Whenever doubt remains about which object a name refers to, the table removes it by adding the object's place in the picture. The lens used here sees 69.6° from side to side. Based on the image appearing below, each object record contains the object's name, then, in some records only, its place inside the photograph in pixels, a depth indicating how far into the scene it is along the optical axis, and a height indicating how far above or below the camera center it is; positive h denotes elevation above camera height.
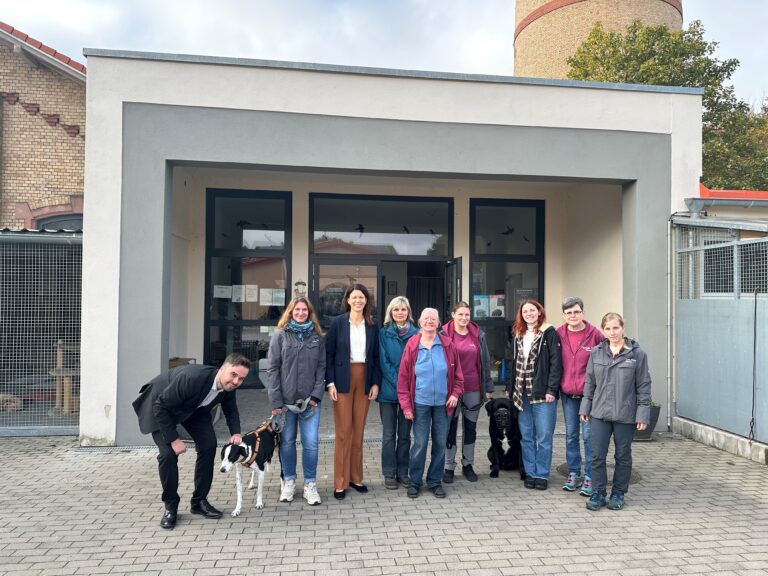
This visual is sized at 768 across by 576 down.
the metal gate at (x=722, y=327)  5.89 -0.33
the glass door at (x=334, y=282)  9.45 +0.23
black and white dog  4.27 -1.25
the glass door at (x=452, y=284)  8.85 +0.19
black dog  5.21 -1.35
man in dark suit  4.02 -0.90
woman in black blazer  4.73 -0.69
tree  16.53 +6.62
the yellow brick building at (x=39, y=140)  11.78 +3.30
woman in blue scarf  4.53 -0.73
